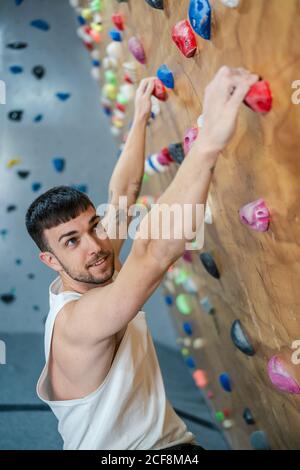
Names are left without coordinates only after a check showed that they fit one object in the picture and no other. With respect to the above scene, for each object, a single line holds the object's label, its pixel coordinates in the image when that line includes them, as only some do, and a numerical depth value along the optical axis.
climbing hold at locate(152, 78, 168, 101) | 1.25
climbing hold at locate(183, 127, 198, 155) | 1.07
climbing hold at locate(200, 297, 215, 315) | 1.69
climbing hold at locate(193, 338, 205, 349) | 2.03
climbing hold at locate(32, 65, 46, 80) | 2.23
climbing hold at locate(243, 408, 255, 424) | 1.66
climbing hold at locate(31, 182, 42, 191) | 2.29
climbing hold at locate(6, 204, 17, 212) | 2.17
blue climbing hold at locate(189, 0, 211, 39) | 0.89
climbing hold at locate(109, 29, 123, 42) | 1.62
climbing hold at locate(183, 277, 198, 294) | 1.87
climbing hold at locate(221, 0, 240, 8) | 0.81
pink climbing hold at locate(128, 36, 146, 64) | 1.42
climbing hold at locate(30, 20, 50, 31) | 2.20
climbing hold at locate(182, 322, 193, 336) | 2.15
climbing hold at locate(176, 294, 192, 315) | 2.10
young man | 0.80
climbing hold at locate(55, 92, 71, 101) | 2.37
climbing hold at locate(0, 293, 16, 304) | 2.23
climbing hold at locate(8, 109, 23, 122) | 2.15
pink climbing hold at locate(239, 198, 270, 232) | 0.93
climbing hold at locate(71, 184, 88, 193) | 2.40
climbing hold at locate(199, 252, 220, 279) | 1.39
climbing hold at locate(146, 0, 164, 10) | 1.11
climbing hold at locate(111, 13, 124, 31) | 1.56
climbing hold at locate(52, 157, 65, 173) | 2.39
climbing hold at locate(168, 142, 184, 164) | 1.32
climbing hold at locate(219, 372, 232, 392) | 1.77
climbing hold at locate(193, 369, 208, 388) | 2.16
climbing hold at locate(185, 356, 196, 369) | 2.29
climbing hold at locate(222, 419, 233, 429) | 1.95
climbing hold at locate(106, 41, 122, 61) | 1.74
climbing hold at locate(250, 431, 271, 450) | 1.59
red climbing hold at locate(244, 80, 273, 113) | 0.79
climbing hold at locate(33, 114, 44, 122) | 2.29
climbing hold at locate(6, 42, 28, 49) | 2.06
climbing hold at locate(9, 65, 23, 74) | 2.10
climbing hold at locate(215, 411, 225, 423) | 2.01
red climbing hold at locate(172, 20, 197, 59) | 1.00
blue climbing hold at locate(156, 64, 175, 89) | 1.18
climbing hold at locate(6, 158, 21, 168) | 2.20
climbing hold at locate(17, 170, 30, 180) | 2.29
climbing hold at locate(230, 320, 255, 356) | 1.30
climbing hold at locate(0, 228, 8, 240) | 2.04
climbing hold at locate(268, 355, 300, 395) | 1.06
